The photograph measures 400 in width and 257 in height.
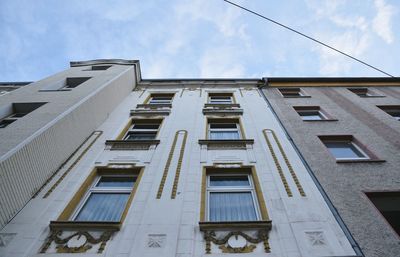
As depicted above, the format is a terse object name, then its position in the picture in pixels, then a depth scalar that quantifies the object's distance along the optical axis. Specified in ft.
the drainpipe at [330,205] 16.62
